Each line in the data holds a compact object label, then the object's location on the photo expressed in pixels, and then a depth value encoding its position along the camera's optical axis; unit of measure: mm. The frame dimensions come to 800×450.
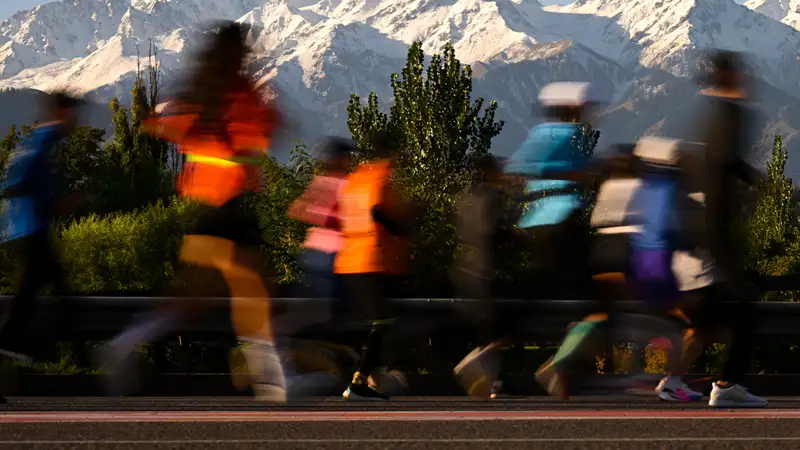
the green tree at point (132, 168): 133250
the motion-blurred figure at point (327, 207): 17984
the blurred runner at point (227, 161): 14516
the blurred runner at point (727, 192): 15148
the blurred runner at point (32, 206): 16406
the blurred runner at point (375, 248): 16844
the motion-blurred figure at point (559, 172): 16281
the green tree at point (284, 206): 78312
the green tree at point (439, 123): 110125
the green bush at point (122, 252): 71250
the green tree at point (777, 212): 106956
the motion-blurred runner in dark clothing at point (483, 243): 18406
